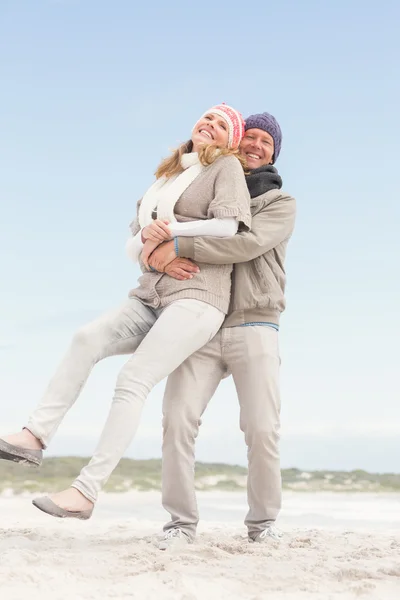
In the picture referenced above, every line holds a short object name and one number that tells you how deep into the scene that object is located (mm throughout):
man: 3729
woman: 3219
